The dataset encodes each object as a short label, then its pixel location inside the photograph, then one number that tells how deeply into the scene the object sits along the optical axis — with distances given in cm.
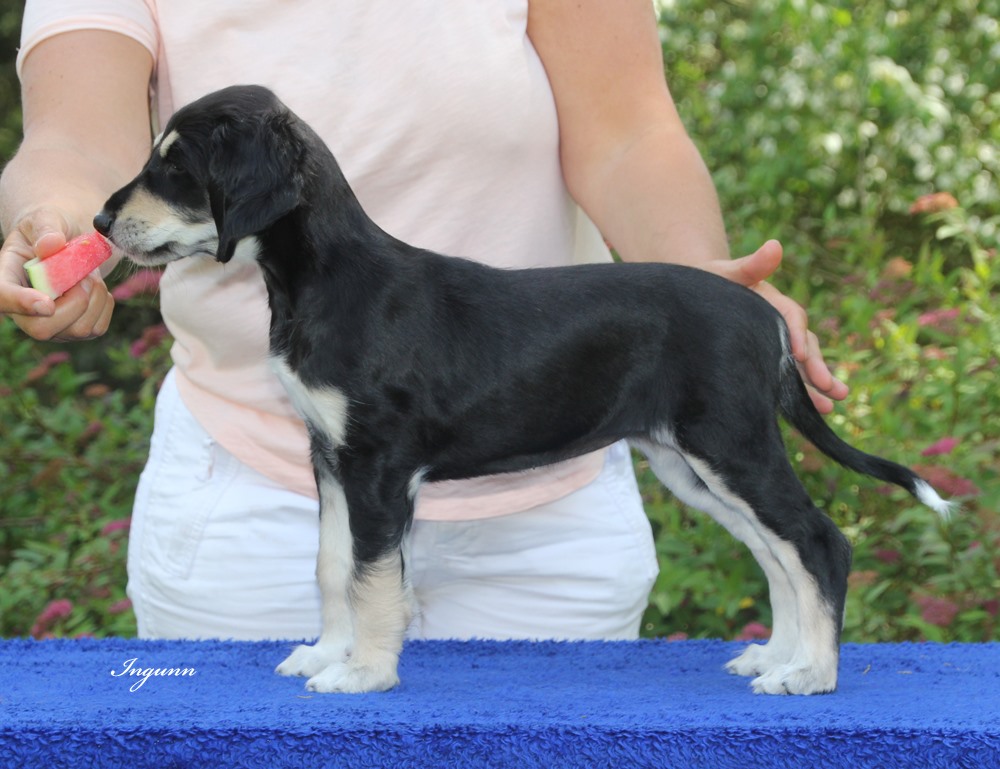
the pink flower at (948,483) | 424
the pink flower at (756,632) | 437
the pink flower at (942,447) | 438
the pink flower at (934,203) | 567
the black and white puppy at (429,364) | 251
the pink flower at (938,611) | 441
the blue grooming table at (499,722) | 222
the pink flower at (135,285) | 415
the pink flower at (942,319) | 528
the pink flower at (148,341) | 589
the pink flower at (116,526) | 530
